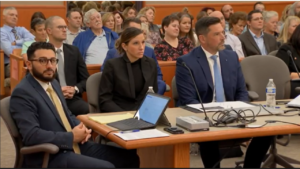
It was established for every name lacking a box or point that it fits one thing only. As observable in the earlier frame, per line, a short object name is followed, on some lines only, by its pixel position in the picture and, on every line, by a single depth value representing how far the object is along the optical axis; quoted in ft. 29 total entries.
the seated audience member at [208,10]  43.27
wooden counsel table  12.94
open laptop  14.29
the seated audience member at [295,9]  40.35
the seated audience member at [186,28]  32.36
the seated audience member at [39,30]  28.09
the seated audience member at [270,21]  34.81
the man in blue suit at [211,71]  18.88
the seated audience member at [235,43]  29.94
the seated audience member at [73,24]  33.13
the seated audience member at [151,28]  35.08
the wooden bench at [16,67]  25.65
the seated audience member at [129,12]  40.81
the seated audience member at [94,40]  29.06
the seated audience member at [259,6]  49.07
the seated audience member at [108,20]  33.17
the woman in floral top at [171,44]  28.03
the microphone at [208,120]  14.37
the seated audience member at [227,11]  47.63
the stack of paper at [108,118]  15.08
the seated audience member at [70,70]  22.11
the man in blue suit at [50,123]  13.75
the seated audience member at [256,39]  29.80
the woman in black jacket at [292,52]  23.90
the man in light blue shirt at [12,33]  34.18
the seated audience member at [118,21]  37.98
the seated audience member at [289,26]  29.36
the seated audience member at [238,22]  34.64
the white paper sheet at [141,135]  13.06
